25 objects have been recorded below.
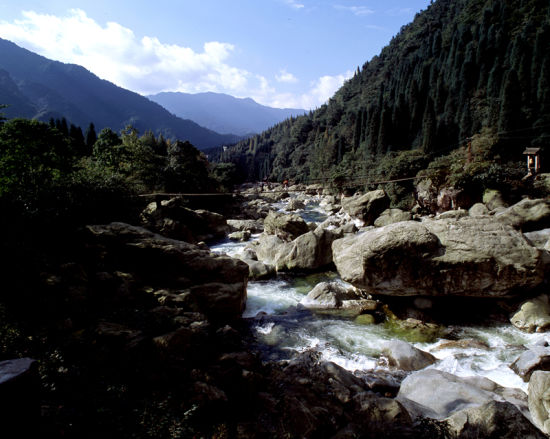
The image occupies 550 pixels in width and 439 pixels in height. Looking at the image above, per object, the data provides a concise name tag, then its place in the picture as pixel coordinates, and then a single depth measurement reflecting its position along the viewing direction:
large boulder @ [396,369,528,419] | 4.25
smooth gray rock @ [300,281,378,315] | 8.36
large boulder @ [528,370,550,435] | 3.85
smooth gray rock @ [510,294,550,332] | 6.64
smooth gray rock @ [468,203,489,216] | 16.14
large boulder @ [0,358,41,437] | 2.10
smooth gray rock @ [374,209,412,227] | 18.27
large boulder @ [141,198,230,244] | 14.22
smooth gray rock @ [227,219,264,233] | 19.83
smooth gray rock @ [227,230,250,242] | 18.11
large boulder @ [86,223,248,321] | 7.12
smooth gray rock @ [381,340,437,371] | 5.79
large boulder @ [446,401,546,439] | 3.22
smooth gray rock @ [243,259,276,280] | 11.23
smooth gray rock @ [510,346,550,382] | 5.17
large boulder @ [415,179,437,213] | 20.72
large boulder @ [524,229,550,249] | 8.63
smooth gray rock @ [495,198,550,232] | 10.53
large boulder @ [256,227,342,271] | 11.62
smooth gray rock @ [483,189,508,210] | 16.95
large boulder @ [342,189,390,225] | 20.64
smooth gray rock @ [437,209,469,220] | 15.86
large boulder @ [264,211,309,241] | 14.66
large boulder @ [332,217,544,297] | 6.82
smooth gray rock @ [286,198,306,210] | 33.25
